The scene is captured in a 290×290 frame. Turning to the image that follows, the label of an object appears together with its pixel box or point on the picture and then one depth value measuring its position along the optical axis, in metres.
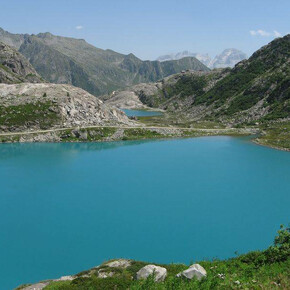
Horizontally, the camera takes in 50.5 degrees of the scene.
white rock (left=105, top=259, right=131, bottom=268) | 31.33
